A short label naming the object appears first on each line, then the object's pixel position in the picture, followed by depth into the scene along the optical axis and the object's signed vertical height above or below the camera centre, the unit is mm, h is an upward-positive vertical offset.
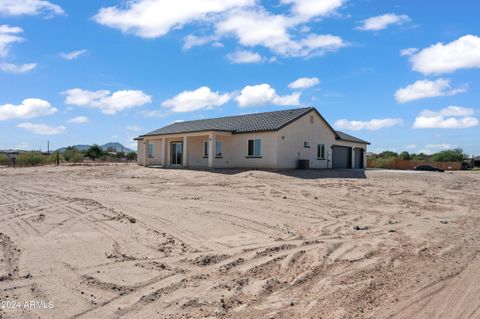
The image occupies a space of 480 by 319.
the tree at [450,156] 70812 +1463
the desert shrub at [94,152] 58497 +1305
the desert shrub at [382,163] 45688 +45
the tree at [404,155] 76050 +1711
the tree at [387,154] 74481 +1826
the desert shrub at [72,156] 46412 +536
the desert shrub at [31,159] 38938 +104
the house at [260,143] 26344 +1442
